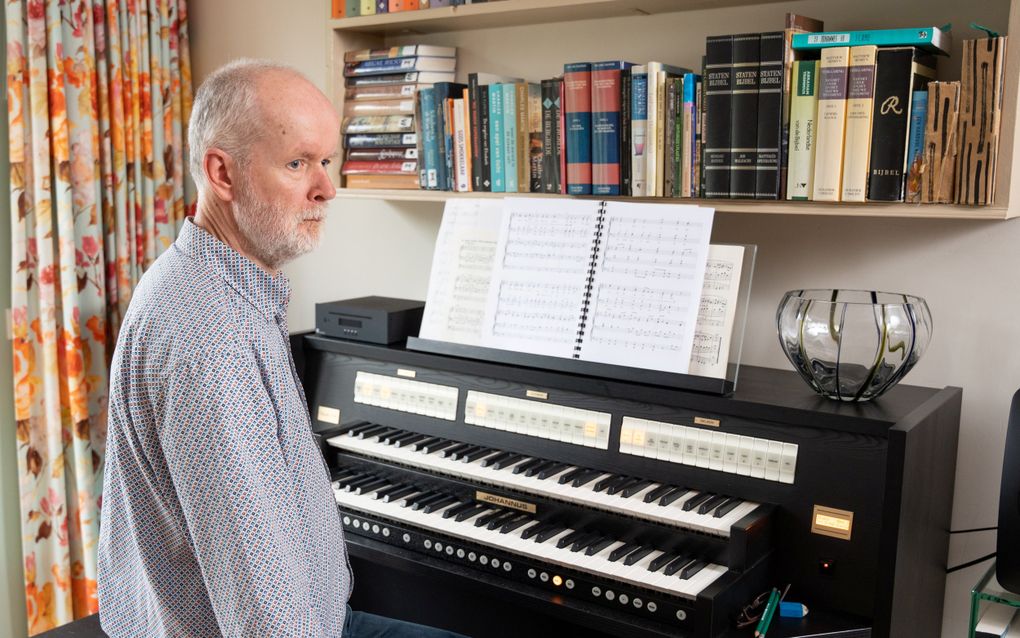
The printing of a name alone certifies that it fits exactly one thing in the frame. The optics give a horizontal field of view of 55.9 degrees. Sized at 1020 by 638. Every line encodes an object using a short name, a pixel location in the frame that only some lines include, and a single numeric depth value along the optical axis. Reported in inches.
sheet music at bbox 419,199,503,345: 88.0
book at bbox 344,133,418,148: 96.7
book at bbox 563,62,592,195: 82.9
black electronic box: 93.8
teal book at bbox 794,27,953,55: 68.5
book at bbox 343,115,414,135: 96.2
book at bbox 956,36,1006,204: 66.5
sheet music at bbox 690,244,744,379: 75.2
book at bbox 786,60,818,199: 72.7
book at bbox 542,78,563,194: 86.1
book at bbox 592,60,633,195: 81.4
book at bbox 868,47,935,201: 69.2
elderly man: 48.2
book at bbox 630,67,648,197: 80.3
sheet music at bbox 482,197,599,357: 82.2
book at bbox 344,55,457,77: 96.7
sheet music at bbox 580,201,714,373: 76.4
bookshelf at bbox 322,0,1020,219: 70.2
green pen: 65.7
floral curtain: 105.1
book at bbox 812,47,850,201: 71.2
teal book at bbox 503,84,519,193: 89.0
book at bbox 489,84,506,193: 89.7
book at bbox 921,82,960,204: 68.0
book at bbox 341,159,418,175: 97.0
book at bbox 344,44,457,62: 96.7
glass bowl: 71.0
